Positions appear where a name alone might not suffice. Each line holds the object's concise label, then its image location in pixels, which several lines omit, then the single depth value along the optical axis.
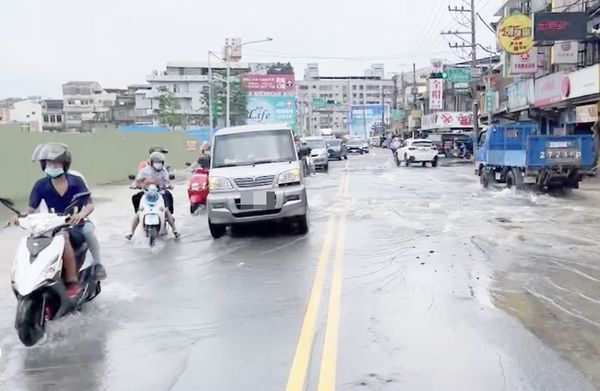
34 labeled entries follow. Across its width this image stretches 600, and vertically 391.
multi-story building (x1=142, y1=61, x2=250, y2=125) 91.19
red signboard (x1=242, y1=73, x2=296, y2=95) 72.56
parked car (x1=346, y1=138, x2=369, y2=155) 70.44
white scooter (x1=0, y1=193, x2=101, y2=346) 6.27
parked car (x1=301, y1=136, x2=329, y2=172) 36.85
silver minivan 12.22
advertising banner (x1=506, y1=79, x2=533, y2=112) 37.19
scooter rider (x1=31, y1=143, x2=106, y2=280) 7.50
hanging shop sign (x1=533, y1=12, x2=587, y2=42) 27.28
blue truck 20.14
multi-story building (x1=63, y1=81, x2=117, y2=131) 100.00
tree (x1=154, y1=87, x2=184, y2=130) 73.81
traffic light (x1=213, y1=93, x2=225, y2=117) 65.81
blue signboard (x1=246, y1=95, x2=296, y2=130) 75.19
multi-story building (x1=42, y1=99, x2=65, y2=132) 89.25
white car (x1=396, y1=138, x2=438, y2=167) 41.56
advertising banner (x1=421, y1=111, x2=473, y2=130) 68.50
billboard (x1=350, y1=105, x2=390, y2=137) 117.24
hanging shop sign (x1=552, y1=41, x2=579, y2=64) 31.38
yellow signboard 30.47
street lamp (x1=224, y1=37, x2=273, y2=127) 46.96
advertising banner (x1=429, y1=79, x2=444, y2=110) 70.19
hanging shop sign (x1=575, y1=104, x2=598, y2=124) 28.89
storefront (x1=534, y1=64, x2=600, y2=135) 27.06
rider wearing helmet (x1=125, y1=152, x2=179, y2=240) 12.48
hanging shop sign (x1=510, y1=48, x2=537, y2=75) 35.75
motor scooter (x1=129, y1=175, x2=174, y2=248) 11.88
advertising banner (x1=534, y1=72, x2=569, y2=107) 30.22
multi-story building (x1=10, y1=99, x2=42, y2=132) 78.69
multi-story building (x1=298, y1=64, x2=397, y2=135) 153.80
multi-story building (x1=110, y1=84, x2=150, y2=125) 97.81
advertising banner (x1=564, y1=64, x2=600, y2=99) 25.92
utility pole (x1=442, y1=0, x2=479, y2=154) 47.47
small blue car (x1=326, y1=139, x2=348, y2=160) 52.06
